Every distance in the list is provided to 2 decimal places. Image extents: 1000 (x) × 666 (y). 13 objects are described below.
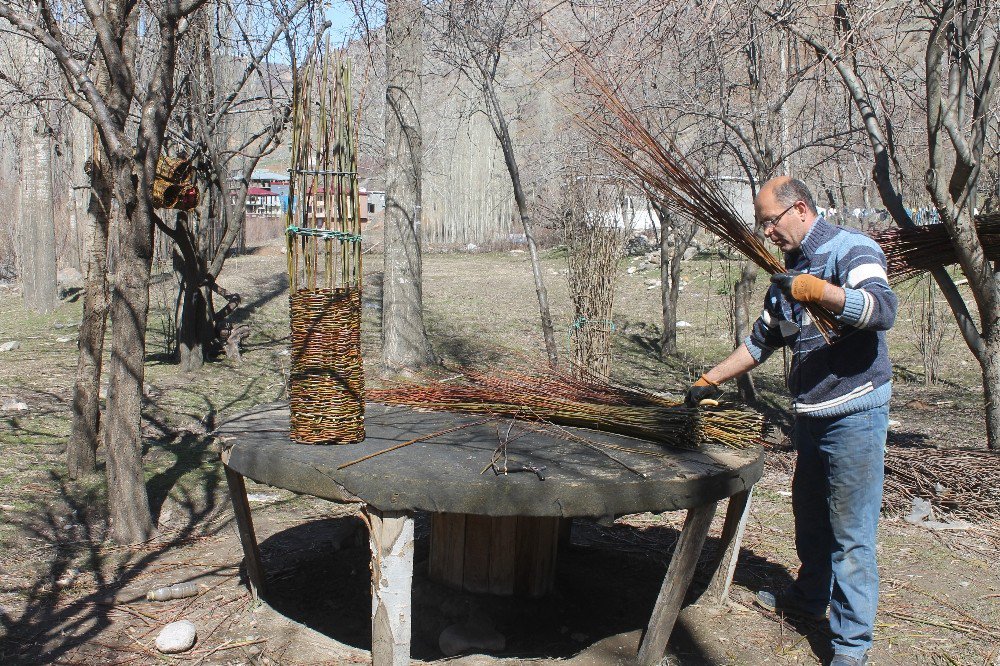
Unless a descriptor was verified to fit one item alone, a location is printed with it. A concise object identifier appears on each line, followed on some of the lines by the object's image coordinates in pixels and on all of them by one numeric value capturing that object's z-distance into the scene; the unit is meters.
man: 2.95
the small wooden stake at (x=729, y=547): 3.57
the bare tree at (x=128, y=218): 4.24
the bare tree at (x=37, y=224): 12.93
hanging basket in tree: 6.43
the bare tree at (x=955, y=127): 4.77
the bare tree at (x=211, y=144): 8.17
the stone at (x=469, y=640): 3.43
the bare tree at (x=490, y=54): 7.62
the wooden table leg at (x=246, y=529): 3.61
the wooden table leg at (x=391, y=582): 2.87
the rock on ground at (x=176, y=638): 3.35
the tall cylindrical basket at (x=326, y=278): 3.18
